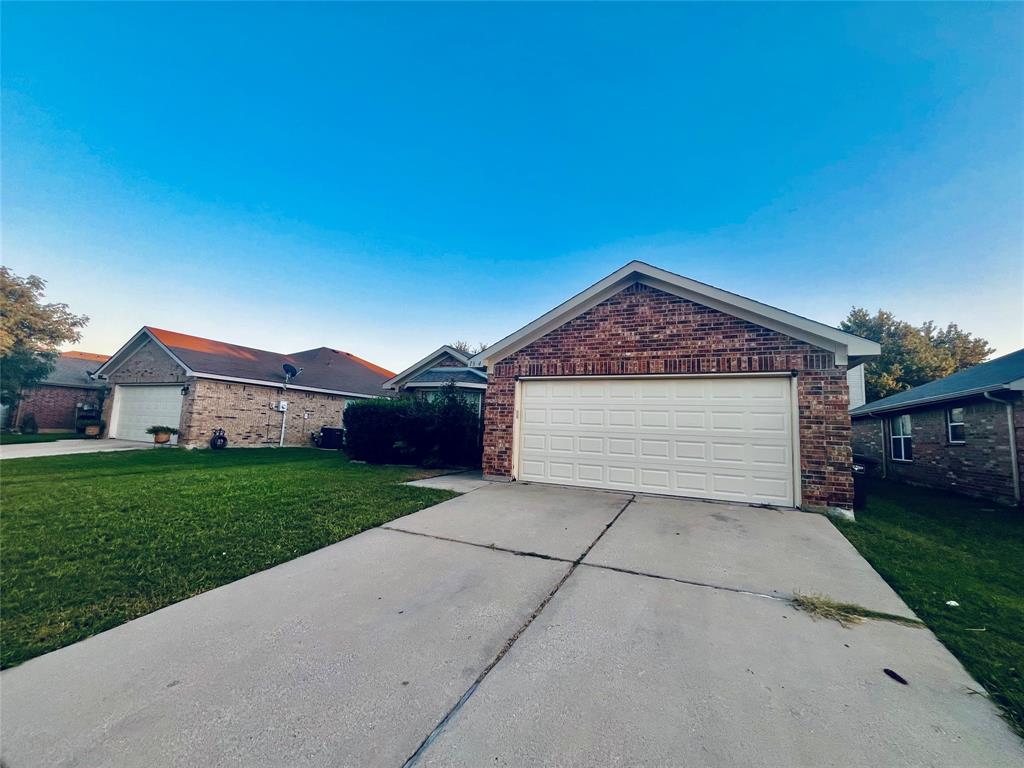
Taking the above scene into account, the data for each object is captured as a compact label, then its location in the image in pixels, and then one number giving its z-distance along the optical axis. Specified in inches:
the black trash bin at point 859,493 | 279.4
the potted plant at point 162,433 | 577.0
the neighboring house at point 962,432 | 323.5
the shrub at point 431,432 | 434.0
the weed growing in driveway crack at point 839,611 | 114.0
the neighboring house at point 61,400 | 814.5
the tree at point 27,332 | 722.2
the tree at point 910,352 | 1003.9
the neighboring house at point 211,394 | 569.9
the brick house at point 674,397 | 259.0
